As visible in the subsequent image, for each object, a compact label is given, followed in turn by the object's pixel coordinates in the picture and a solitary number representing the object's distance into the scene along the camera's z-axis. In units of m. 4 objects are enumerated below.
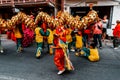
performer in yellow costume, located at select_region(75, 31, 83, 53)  8.70
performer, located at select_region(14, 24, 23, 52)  8.80
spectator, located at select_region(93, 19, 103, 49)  9.69
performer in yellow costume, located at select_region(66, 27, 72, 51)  8.41
